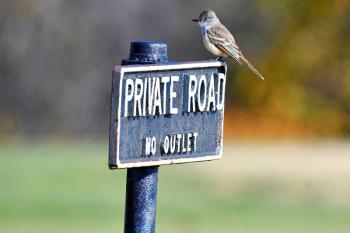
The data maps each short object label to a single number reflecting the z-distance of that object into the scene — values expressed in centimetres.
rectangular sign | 952
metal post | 998
